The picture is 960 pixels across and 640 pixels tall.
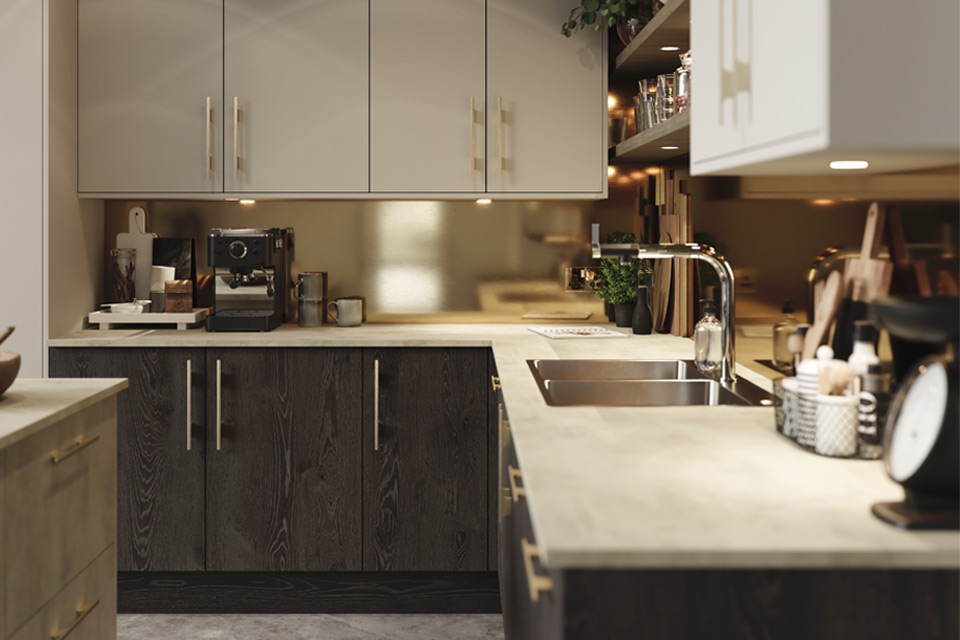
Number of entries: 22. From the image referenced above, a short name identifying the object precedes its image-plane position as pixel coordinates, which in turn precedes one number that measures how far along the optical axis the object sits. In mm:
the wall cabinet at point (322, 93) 3328
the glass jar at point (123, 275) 3520
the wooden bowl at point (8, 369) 1908
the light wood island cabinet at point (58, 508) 1703
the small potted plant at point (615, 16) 3148
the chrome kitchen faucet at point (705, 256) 2172
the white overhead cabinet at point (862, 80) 1181
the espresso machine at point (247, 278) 3318
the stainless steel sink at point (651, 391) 2082
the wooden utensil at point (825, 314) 1646
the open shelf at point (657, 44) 2568
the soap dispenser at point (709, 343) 2316
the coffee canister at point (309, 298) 3502
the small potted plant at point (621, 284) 3500
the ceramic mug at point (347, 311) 3508
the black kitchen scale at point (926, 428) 1039
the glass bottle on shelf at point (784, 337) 2203
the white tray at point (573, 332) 3236
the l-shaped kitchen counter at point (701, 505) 977
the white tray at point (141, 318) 3344
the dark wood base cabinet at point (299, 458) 3139
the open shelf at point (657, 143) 2462
